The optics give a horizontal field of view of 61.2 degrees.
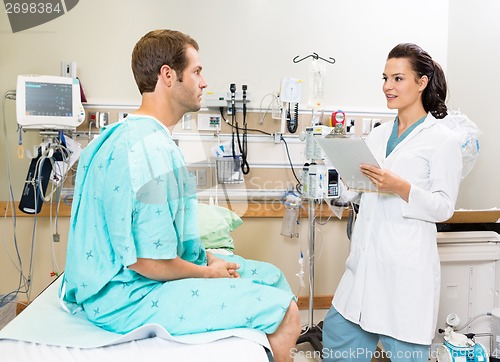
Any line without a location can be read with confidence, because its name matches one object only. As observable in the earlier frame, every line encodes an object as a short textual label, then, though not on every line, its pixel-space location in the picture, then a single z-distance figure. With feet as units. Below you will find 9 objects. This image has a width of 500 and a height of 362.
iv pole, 7.83
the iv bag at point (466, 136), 7.47
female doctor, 5.29
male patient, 3.82
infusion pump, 7.14
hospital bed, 3.47
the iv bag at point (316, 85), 9.53
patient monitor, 8.34
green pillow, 6.60
